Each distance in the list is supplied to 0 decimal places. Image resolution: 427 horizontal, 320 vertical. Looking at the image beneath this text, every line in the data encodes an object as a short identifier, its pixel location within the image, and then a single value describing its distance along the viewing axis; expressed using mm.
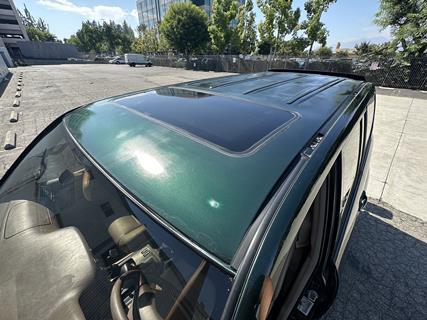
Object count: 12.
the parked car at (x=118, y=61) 47188
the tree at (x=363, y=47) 27750
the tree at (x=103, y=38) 64438
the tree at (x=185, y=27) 27828
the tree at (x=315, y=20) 21130
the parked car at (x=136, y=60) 38688
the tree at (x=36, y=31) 72062
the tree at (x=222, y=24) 26547
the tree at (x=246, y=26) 29422
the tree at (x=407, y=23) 11141
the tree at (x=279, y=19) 22219
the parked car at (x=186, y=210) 702
